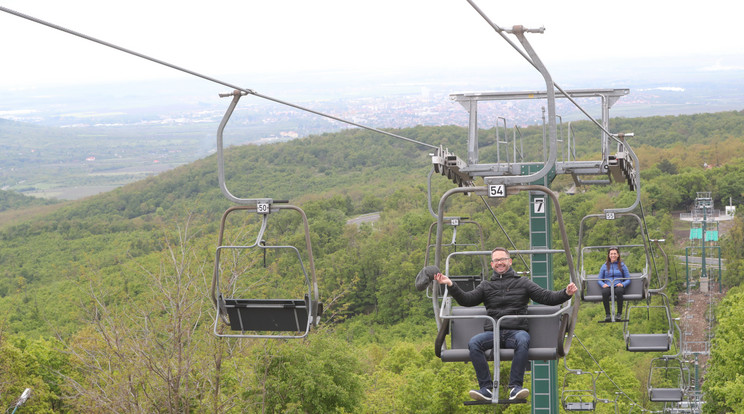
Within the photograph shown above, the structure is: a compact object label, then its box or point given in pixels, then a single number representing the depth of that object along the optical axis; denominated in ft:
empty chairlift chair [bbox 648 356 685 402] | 79.80
